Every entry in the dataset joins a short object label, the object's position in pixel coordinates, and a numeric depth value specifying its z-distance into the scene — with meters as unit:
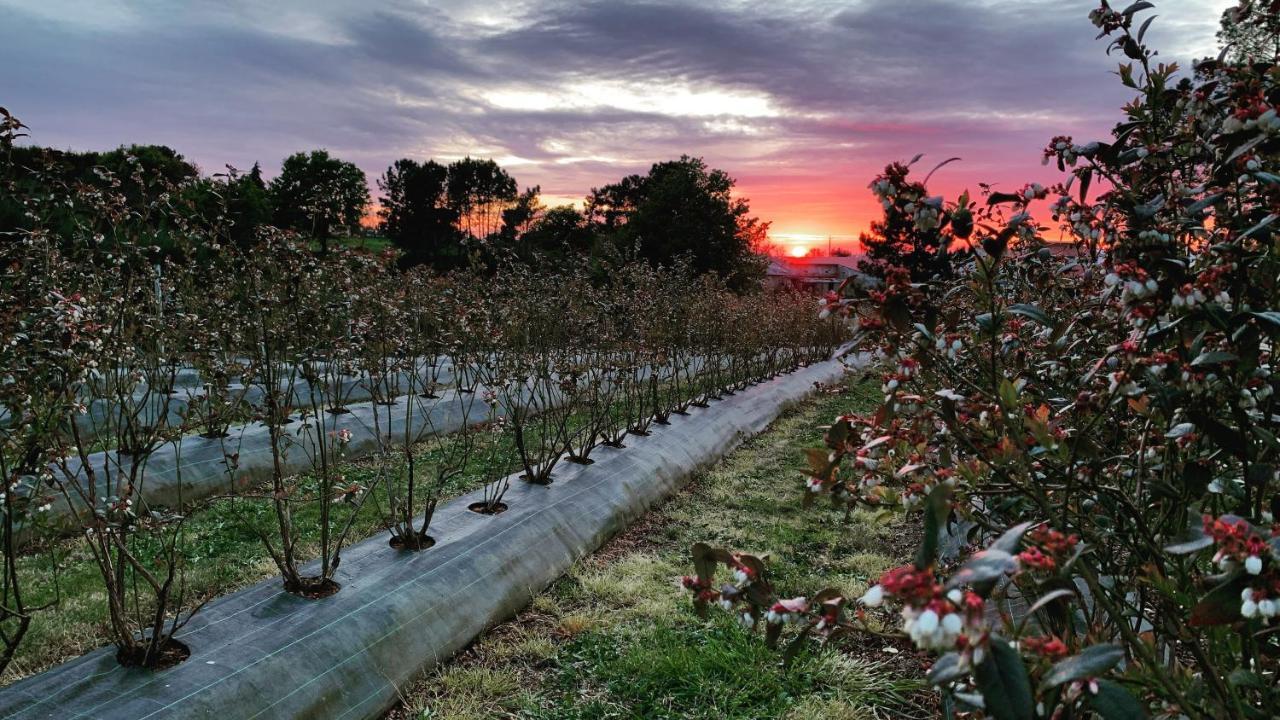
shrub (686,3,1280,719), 1.05
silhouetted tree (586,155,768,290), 31.00
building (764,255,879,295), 54.76
